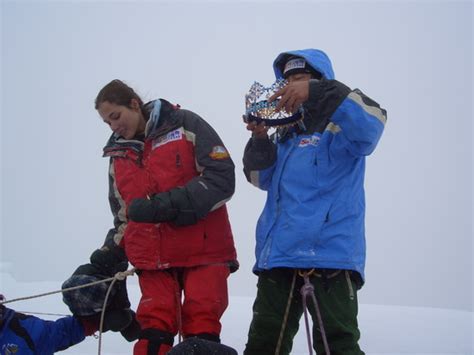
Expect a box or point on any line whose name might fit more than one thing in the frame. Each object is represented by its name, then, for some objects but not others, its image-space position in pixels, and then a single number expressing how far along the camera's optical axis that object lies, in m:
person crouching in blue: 2.96
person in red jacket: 2.48
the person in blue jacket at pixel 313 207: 2.27
